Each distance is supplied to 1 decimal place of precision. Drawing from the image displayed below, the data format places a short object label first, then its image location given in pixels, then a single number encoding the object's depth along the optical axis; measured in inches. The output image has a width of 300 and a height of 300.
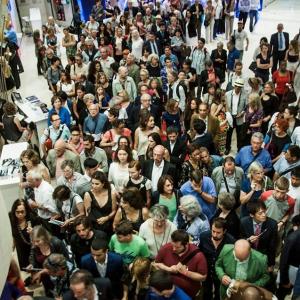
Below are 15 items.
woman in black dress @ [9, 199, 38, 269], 185.5
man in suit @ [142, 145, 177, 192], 210.7
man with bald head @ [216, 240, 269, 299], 153.4
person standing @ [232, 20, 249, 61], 420.5
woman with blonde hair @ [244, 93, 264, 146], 270.5
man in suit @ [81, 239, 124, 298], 157.9
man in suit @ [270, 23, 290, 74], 395.0
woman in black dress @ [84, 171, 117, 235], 193.3
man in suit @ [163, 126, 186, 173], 235.8
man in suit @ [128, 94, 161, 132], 274.2
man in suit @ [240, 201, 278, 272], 167.2
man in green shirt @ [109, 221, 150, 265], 164.0
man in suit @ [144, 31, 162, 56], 410.3
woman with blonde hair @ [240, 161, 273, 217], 195.8
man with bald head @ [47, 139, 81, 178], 228.2
